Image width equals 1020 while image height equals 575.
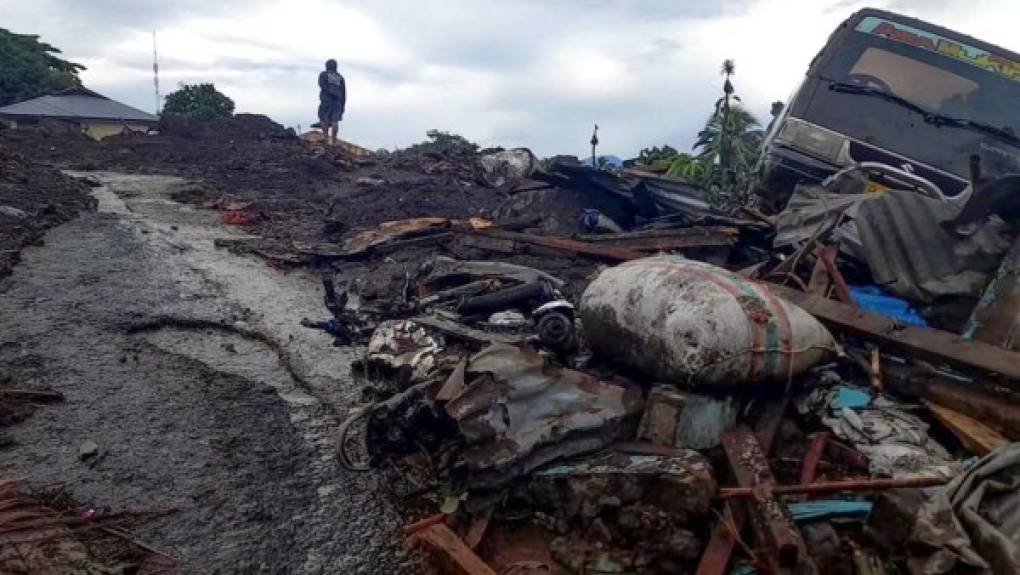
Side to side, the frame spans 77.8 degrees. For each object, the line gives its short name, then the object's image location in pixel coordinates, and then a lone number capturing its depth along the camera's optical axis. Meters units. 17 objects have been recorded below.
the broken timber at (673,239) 4.93
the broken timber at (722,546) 2.25
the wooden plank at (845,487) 2.25
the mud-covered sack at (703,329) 2.73
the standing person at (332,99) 14.34
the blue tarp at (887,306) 3.67
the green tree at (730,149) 6.40
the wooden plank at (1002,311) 3.12
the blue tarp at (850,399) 2.94
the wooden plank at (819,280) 3.74
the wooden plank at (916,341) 2.82
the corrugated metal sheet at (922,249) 3.55
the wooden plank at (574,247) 5.44
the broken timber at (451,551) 2.35
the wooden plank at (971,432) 2.59
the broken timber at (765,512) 2.11
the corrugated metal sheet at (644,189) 6.25
